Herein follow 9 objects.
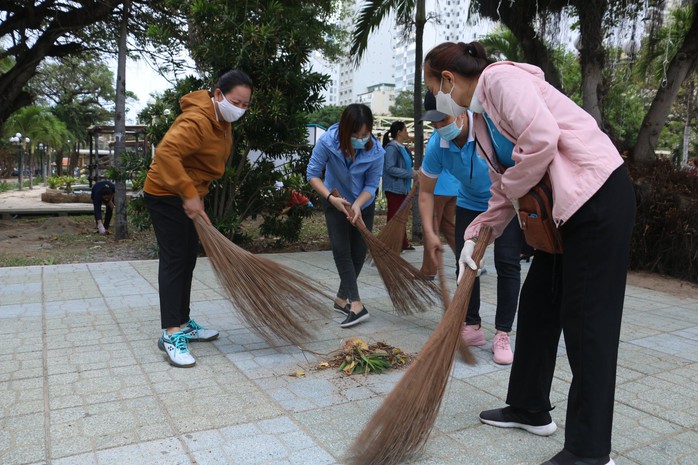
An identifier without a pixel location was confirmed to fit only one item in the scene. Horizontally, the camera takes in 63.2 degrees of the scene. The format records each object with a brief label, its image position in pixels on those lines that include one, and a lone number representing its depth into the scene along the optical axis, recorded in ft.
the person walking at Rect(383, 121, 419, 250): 23.43
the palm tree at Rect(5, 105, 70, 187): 100.95
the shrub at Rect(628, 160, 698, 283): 20.11
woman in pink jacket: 6.22
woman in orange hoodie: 10.54
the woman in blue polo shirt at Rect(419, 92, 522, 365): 11.15
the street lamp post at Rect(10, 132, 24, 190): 95.43
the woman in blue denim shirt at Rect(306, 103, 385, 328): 13.39
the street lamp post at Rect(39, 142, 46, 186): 123.71
